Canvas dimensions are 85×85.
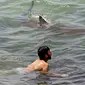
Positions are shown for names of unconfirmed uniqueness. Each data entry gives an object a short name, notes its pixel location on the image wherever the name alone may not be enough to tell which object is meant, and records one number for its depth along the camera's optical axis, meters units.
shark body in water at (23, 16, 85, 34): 23.52
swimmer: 16.34
